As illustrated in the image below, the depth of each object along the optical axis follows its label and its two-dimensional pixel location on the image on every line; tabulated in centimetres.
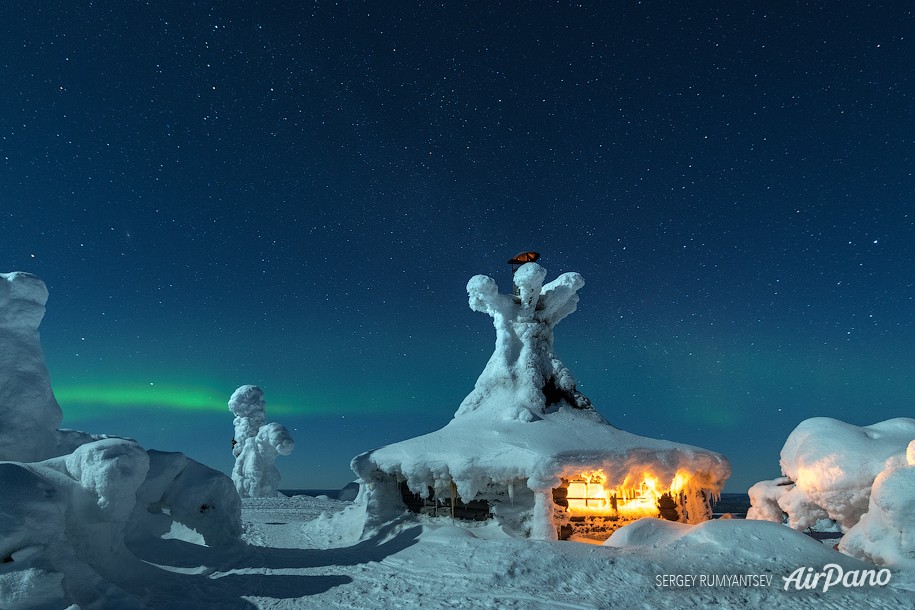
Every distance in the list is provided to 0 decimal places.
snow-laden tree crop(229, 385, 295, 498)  2795
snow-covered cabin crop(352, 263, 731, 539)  1356
